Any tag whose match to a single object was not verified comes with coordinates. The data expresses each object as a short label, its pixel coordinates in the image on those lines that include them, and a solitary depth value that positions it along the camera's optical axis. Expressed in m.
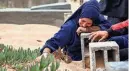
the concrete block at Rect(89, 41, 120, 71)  4.33
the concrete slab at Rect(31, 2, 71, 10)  13.98
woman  5.15
